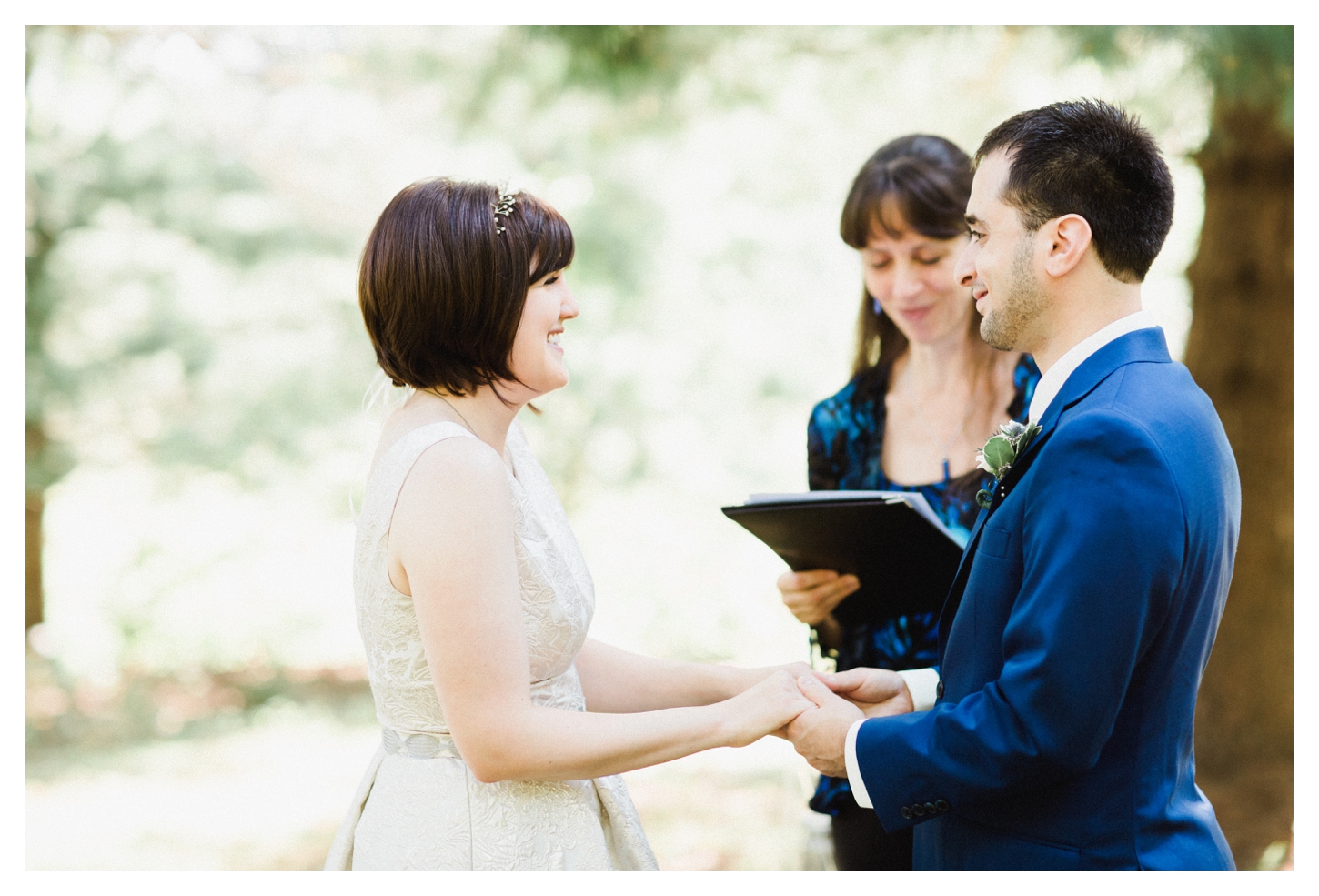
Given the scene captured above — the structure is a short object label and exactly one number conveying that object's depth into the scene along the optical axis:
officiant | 3.00
